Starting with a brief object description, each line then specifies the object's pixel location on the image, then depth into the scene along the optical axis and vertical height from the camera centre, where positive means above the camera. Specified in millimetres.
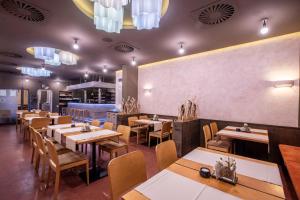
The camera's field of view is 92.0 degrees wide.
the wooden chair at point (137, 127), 4621 -935
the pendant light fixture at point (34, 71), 6532 +1242
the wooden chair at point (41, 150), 2244 -919
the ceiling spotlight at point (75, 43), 3532 +1376
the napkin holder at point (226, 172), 1097 -559
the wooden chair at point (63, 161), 1954 -932
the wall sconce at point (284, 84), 3104 +372
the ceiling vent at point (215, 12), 2204 +1450
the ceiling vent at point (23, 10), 2295 +1496
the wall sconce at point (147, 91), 5871 +339
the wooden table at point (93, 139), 2291 -642
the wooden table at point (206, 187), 929 -614
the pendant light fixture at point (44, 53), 4094 +1306
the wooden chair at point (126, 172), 1167 -658
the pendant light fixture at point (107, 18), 2075 +1216
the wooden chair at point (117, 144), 2723 -908
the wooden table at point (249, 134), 2530 -668
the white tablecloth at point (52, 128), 2954 -617
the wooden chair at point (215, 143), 2928 -940
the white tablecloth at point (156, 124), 4145 -703
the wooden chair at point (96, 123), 3577 -602
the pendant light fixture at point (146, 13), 1871 +1174
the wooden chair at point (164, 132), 3934 -930
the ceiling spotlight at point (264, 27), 2540 +1317
